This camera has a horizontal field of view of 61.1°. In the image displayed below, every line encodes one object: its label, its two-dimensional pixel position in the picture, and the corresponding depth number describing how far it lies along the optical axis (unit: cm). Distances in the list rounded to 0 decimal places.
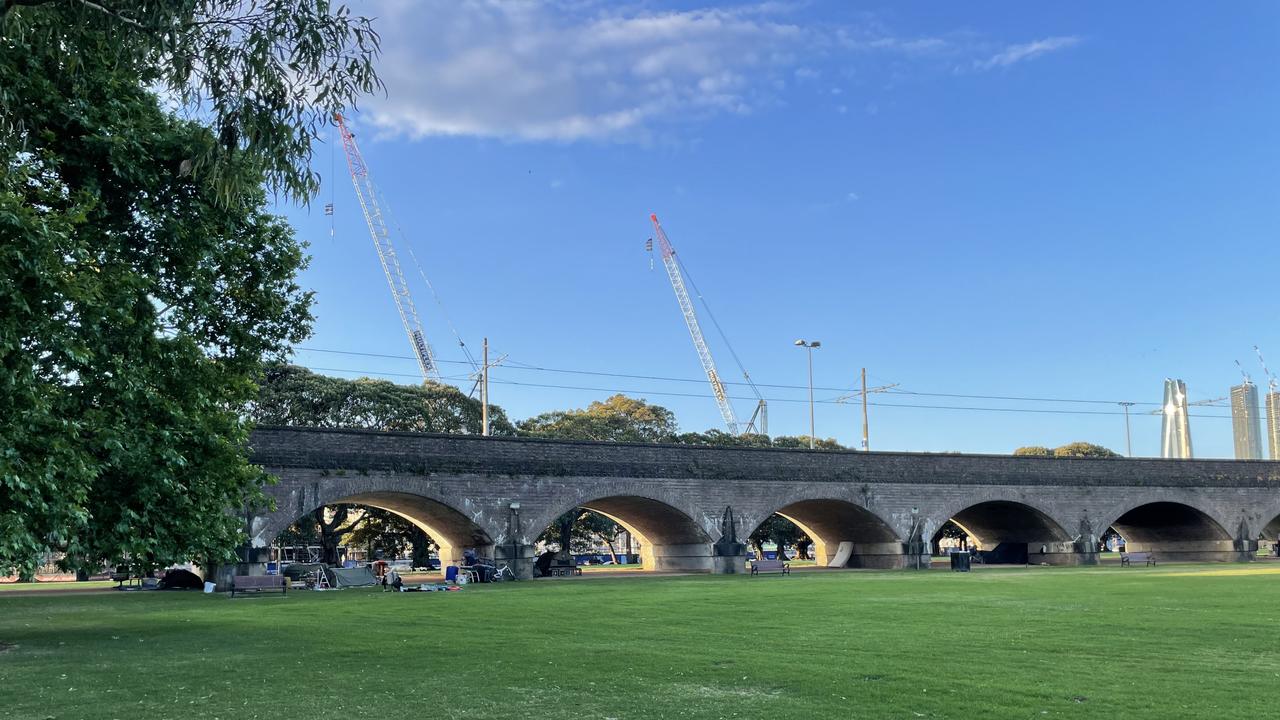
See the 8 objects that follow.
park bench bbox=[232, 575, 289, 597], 2975
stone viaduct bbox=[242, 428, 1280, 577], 3531
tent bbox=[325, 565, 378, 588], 3147
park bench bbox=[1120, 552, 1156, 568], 4706
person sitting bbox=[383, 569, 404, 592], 2919
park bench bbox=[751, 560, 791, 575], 4065
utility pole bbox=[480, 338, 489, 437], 5321
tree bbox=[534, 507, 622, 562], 5819
